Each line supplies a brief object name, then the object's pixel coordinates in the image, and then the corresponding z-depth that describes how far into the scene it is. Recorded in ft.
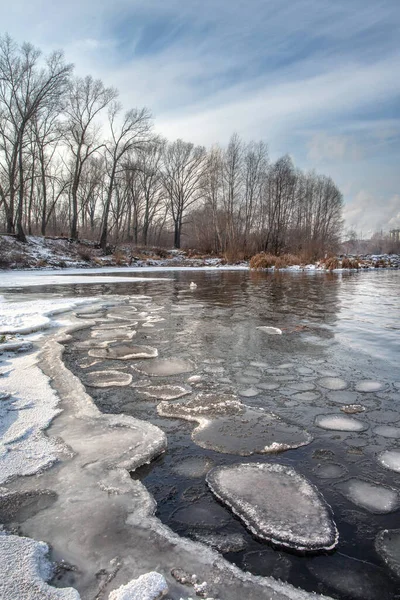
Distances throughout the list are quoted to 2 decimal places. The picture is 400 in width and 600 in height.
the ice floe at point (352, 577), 3.68
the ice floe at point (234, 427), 6.66
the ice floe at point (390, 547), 4.08
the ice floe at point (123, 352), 12.16
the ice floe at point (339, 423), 7.29
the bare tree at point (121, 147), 80.38
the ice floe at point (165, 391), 8.94
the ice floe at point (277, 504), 4.39
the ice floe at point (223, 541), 4.25
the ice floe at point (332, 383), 9.54
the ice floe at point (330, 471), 5.74
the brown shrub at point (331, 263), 75.00
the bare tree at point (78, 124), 77.25
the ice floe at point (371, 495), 5.04
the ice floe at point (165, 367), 10.62
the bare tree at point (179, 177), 126.82
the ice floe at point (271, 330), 15.76
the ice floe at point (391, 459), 6.00
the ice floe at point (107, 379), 9.72
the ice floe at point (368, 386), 9.31
